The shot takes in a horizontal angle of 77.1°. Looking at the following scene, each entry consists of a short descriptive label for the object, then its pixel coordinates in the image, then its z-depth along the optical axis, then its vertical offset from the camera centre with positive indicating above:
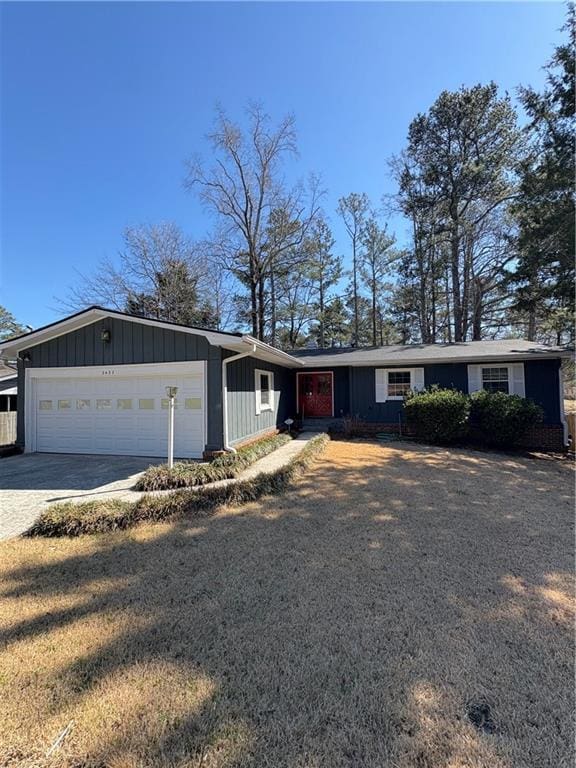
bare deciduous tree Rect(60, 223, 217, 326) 17.95 +6.00
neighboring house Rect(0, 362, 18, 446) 10.88 -0.19
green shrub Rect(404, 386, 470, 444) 10.17 -0.67
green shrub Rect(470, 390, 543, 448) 9.84 -0.72
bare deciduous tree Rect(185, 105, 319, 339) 17.53 +10.12
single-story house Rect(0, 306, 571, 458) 7.99 +0.31
